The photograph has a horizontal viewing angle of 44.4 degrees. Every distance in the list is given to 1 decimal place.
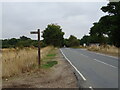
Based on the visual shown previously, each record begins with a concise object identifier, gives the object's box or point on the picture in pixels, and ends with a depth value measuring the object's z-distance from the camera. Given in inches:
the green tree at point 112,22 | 937.3
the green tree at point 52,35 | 2010.0
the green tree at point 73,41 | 2966.7
